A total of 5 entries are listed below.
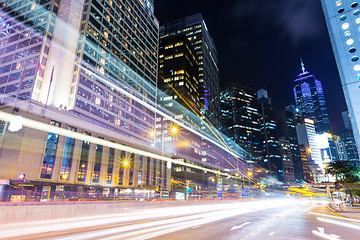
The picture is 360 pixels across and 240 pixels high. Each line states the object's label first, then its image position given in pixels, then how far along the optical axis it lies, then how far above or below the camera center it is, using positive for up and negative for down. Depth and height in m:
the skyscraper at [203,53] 155.12 +97.58
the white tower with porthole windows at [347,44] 29.80 +19.51
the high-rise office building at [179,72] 128.75 +67.87
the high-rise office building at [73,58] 56.59 +35.00
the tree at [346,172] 45.43 +3.64
